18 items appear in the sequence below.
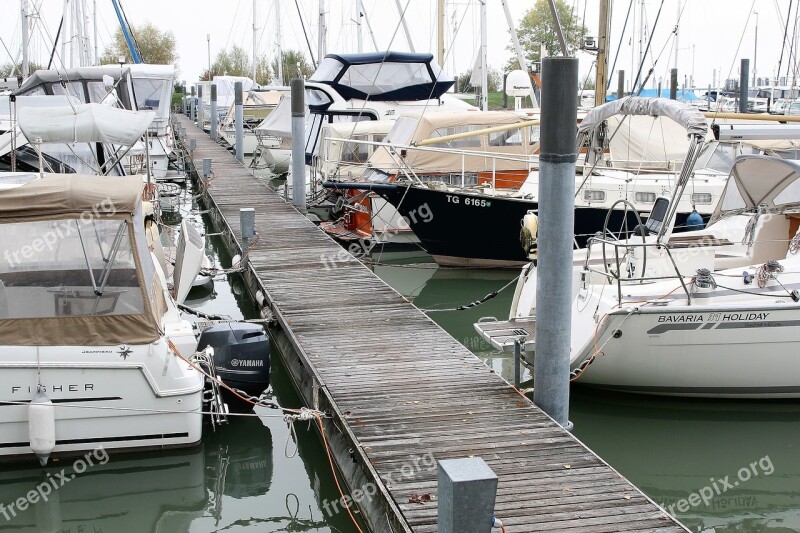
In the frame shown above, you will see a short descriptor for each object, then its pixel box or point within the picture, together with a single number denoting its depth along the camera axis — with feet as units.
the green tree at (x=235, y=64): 239.30
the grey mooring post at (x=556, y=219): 23.71
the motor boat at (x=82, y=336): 26.00
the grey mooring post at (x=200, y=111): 154.52
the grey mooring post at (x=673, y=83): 112.55
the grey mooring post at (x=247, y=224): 50.31
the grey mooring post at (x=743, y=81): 109.19
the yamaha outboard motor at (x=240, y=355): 30.42
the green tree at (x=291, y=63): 215.90
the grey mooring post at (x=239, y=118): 98.55
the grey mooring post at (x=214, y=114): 120.26
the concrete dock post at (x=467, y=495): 16.87
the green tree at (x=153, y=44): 233.02
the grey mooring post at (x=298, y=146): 63.31
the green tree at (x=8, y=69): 137.69
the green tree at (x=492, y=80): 162.84
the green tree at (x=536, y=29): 188.82
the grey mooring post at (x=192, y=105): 179.73
